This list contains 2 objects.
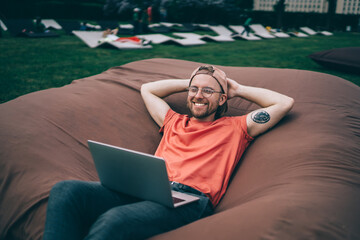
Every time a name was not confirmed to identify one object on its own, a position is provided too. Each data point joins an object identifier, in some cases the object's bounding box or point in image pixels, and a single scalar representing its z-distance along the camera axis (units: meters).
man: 1.30
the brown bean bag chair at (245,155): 1.23
